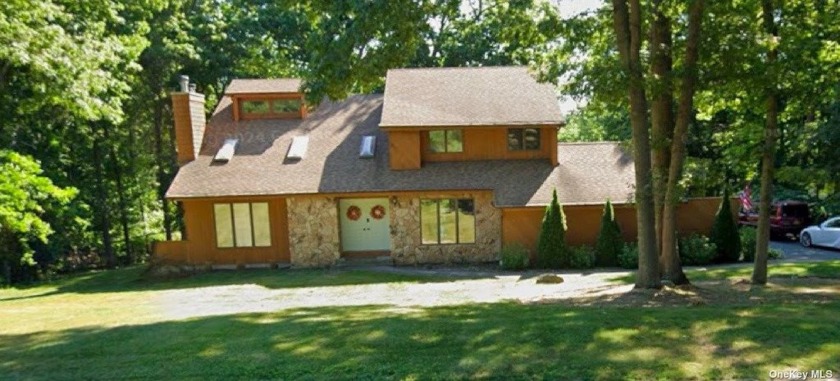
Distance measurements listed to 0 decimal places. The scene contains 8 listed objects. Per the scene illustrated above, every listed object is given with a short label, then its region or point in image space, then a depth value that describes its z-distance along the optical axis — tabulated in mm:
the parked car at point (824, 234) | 20531
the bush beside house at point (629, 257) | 16469
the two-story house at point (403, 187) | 18000
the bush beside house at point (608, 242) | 16906
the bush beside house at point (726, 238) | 17141
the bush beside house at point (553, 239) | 16828
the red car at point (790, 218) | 23828
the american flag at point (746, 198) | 24984
